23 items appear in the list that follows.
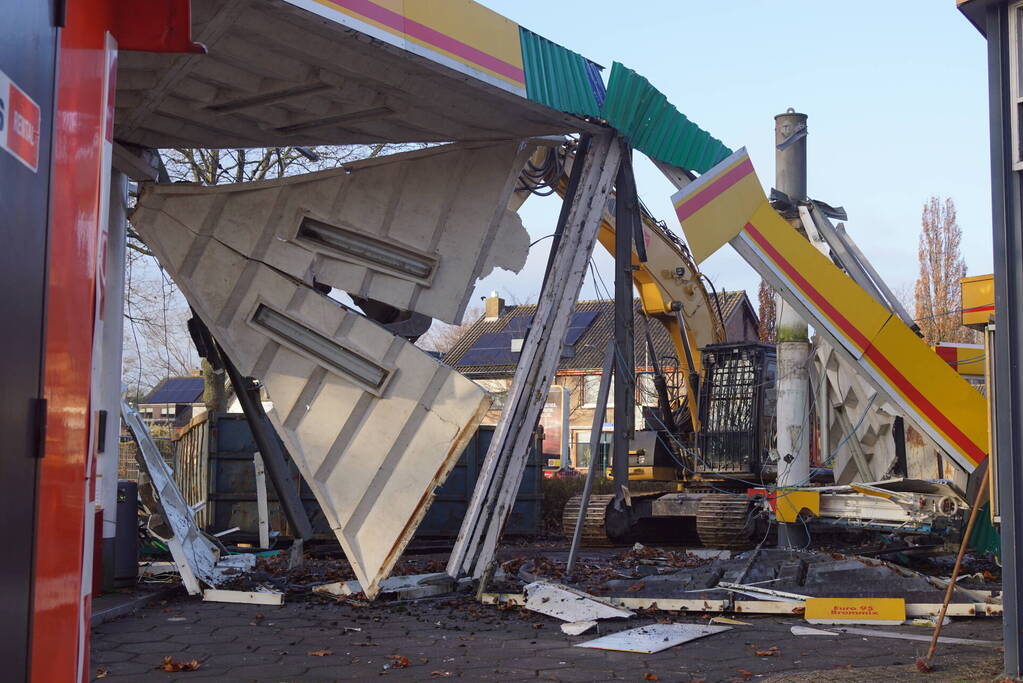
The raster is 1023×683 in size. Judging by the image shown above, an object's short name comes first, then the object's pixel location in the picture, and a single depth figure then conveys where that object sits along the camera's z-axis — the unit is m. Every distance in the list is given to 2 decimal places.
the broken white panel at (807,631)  7.79
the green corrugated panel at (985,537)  11.55
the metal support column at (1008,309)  5.91
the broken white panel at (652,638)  7.13
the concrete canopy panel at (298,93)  7.80
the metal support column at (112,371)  9.47
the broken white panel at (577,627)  7.75
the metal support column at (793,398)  13.14
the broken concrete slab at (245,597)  9.02
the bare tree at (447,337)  65.50
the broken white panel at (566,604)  8.24
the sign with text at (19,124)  2.39
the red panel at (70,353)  2.68
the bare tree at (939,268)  40.66
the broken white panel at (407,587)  9.15
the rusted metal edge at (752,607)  8.33
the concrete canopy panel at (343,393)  9.23
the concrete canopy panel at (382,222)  9.89
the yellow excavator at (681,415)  15.86
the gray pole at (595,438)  10.41
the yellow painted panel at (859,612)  8.27
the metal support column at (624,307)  12.16
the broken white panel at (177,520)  9.43
